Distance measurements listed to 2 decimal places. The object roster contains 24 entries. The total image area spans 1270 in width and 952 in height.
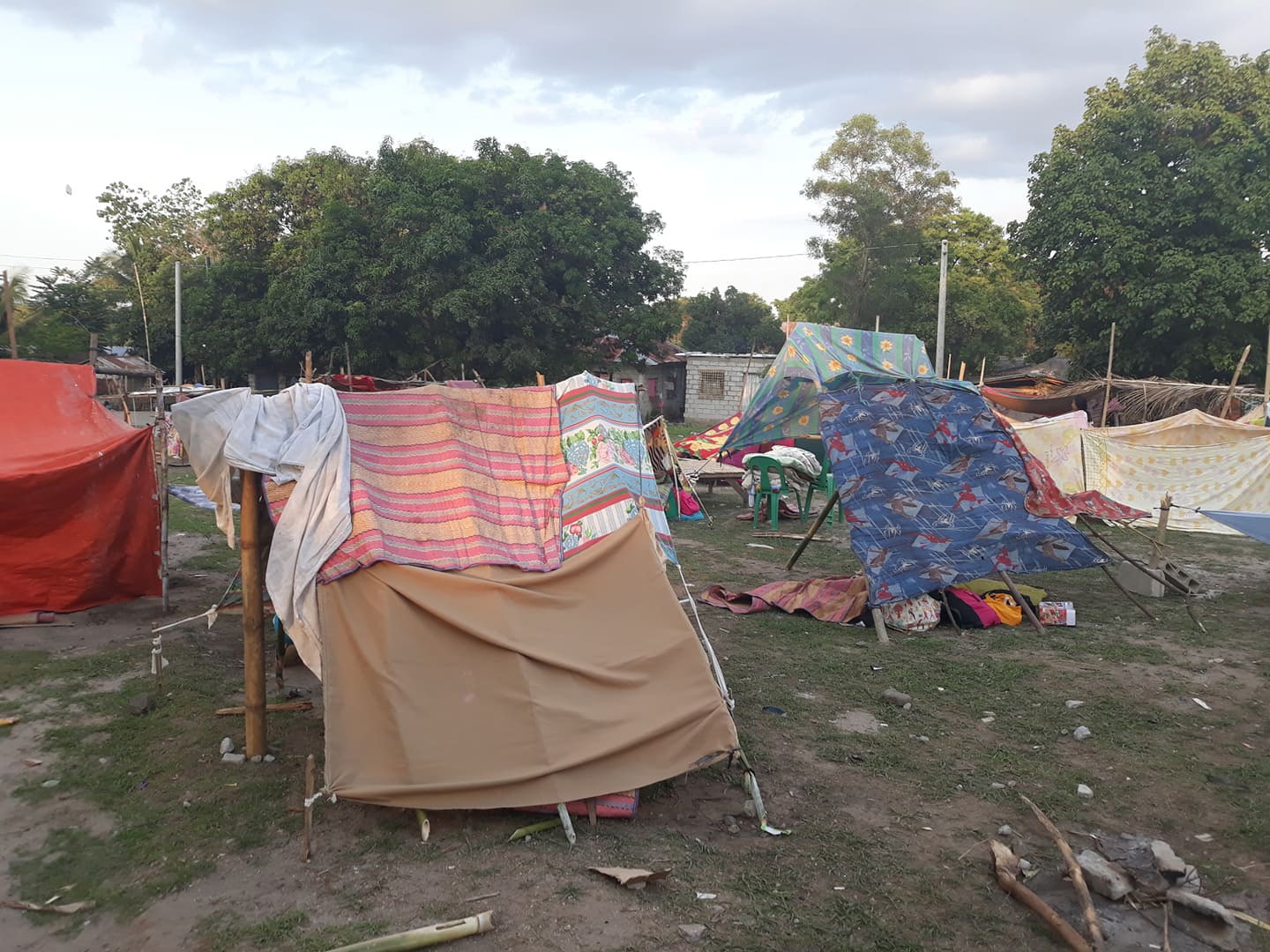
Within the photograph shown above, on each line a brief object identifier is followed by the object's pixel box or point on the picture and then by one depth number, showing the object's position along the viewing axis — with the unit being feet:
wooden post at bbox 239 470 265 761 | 15.23
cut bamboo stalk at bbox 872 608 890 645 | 23.94
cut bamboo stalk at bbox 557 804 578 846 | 12.85
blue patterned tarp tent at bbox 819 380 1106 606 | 25.23
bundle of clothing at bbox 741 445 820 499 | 43.75
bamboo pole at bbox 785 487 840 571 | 27.48
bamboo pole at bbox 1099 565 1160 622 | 26.53
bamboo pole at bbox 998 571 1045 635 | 25.34
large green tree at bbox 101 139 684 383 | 64.90
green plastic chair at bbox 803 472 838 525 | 44.14
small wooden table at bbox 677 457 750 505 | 47.03
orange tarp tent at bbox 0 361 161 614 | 23.07
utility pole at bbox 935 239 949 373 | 67.40
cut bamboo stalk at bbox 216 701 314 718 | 17.39
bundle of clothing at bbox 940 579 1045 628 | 25.32
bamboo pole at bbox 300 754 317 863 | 12.37
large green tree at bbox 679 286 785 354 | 130.62
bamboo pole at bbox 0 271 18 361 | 37.18
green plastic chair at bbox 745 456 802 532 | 41.24
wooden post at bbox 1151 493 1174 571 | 28.78
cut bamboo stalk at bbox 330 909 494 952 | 10.11
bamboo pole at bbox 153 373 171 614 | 23.84
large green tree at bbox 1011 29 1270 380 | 59.52
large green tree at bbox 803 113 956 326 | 94.17
